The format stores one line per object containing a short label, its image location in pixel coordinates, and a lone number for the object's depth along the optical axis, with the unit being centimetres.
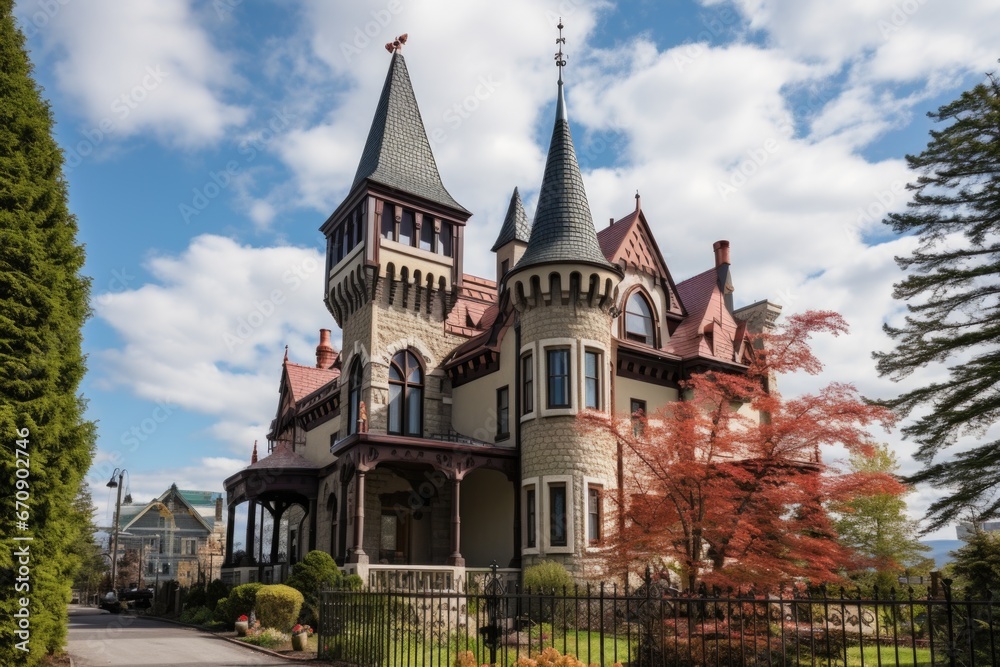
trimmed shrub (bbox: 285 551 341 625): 2142
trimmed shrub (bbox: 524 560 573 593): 2167
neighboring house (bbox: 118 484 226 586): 8050
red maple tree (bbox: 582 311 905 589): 1775
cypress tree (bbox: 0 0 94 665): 1139
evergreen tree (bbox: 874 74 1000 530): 2053
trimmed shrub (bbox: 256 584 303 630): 2066
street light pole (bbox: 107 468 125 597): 4428
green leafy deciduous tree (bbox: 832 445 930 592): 3738
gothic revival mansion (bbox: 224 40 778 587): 2402
